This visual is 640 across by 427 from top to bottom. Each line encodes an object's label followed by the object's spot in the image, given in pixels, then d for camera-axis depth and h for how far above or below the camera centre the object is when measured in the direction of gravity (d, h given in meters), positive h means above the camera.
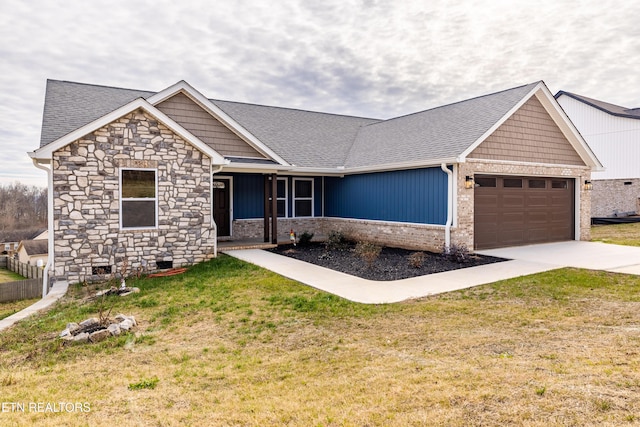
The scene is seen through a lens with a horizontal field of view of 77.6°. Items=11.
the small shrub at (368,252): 10.34 -1.19
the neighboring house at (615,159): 25.23 +3.34
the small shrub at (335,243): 13.80 -1.19
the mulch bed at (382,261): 9.76 -1.46
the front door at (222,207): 14.83 +0.06
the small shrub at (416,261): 10.25 -1.33
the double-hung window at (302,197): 16.64 +0.52
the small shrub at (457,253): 11.09 -1.25
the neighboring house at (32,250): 24.12 -2.70
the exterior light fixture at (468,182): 11.95 +0.83
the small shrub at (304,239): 14.34 -1.09
